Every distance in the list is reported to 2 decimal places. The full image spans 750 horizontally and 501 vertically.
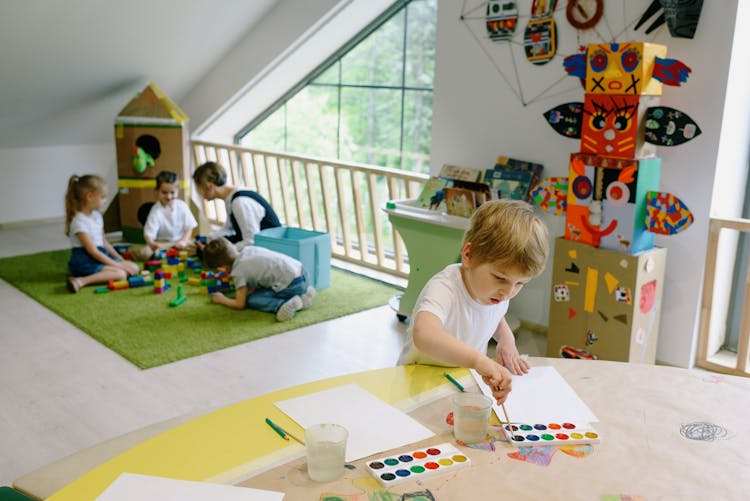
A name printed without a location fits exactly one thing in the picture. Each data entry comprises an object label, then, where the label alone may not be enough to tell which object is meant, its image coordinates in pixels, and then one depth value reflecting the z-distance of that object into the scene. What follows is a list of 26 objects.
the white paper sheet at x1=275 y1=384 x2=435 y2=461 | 1.23
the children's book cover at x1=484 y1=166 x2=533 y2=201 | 3.37
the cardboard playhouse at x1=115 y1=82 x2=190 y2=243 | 5.13
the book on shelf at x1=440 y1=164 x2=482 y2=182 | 3.60
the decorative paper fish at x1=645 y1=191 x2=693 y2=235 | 2.66
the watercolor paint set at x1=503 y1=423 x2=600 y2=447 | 1.24
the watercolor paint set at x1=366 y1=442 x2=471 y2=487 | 1.12
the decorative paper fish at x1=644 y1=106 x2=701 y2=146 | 2.68
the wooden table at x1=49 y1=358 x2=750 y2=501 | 1.10
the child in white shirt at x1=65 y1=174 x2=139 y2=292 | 4.11
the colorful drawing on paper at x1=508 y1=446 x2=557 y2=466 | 1.19
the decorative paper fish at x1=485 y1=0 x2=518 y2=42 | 3.41
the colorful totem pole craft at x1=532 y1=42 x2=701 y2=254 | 2.67
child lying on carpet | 3.71
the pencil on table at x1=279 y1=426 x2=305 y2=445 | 1.22
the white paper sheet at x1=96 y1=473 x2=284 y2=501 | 1.05
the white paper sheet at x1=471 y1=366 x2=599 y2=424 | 1.34
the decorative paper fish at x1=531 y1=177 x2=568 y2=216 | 3.01
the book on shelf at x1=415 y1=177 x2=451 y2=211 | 3.52
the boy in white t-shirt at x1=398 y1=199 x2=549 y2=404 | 1.43
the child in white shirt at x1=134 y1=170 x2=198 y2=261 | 4.71
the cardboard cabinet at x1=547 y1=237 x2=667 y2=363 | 2.79
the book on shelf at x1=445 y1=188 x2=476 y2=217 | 3.34
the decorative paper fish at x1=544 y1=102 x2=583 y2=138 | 3.01
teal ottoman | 3.94
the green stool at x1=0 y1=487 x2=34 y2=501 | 1.31
